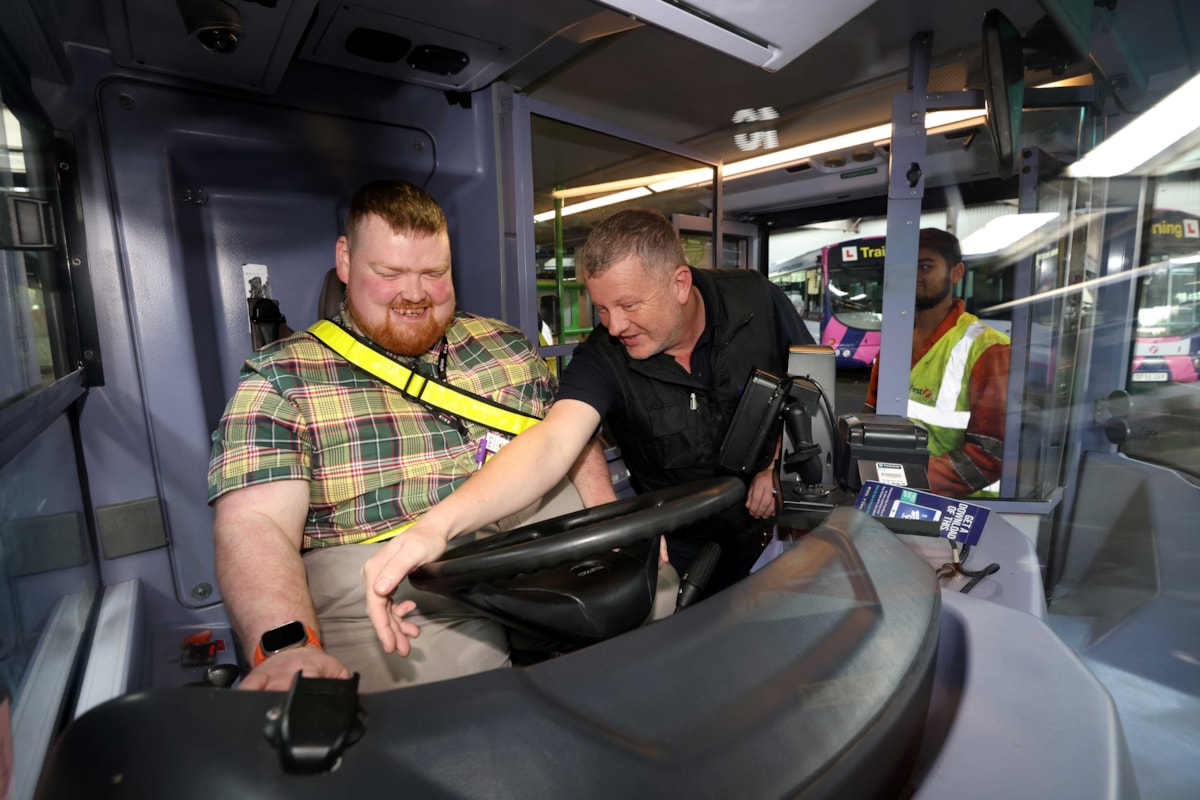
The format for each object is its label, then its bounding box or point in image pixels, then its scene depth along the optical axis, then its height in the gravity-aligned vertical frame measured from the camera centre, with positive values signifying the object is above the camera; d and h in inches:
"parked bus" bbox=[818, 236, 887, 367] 346.0 +5.5
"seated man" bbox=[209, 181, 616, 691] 50.2 -13.8
